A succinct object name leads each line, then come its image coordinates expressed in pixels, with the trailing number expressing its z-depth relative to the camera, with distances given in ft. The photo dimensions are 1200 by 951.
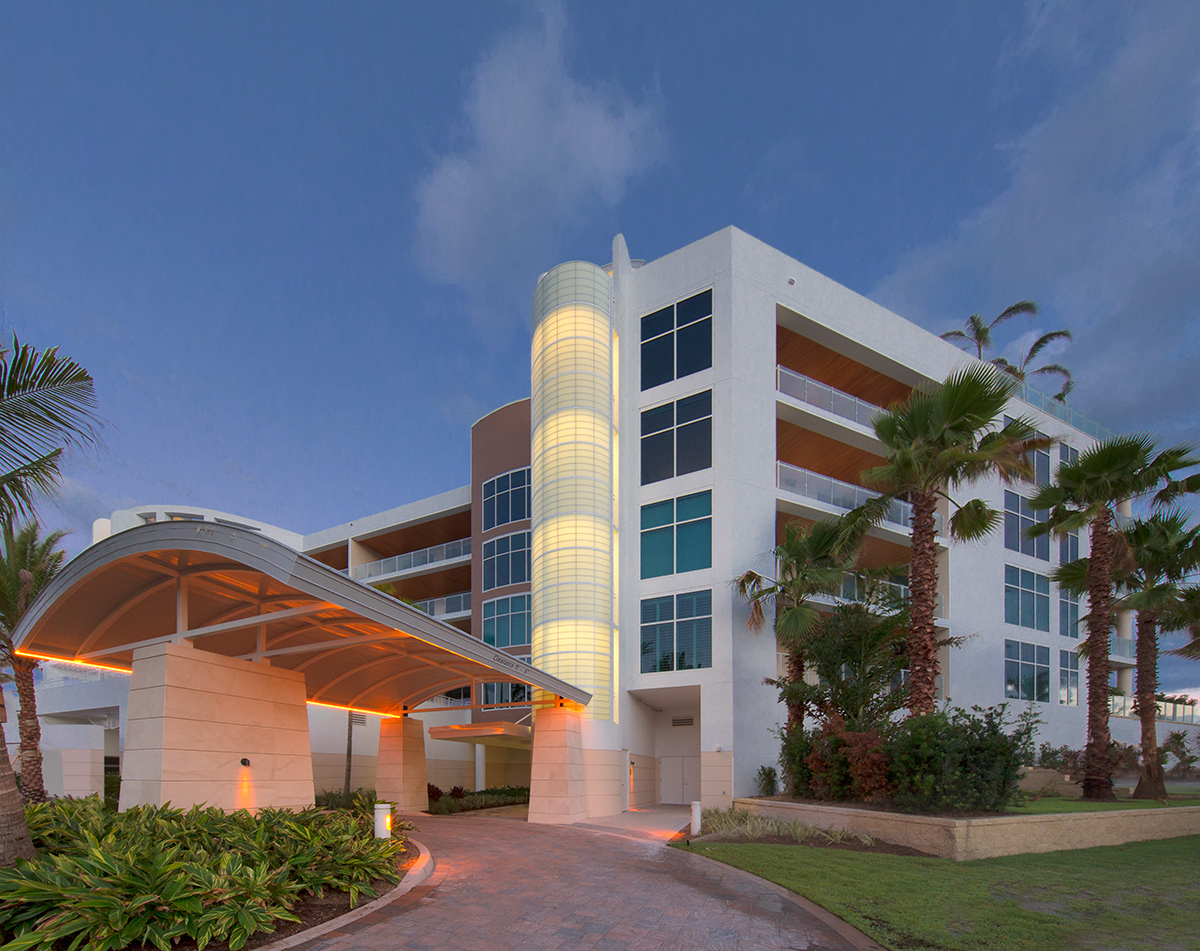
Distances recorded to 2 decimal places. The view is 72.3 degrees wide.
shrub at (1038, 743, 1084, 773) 107.96
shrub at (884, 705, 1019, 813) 50.21
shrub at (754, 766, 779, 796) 76.33
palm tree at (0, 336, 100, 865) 27.07
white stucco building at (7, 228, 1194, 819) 80.59
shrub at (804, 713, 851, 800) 59.16
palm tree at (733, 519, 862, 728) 71.36
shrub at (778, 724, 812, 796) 64.23
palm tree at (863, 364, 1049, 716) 58.90
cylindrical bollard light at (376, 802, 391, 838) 41.75
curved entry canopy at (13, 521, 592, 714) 39.14
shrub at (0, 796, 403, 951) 23.07
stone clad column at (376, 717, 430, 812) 80.64
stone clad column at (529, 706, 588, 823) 71.51
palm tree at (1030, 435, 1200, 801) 74.13
